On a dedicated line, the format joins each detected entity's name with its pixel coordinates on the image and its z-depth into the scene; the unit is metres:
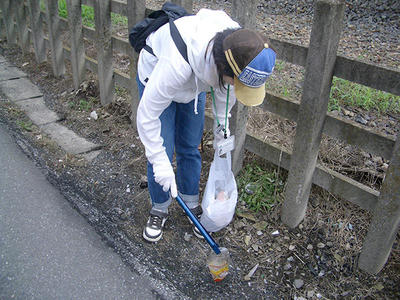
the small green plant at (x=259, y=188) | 3.24
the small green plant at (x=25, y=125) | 4.34
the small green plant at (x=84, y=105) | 4.77
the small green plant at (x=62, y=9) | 6.72
